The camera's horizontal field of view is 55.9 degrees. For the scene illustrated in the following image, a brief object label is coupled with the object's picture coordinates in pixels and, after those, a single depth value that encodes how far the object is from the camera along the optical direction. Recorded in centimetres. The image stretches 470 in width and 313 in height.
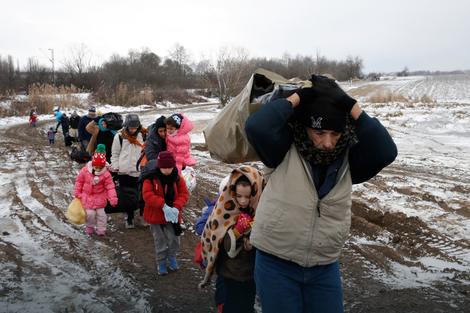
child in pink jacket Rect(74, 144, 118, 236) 637
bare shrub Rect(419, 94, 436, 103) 3275
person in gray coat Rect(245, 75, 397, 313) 233
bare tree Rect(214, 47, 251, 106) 3512
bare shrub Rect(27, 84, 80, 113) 3528
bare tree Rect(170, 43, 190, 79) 9410
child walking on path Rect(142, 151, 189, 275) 483
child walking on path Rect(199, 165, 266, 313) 340
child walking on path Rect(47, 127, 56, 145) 1733
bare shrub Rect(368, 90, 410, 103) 3443
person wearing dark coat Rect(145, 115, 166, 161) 627
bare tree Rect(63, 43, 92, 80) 5916
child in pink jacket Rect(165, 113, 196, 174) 638
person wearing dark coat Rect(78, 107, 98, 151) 1059
